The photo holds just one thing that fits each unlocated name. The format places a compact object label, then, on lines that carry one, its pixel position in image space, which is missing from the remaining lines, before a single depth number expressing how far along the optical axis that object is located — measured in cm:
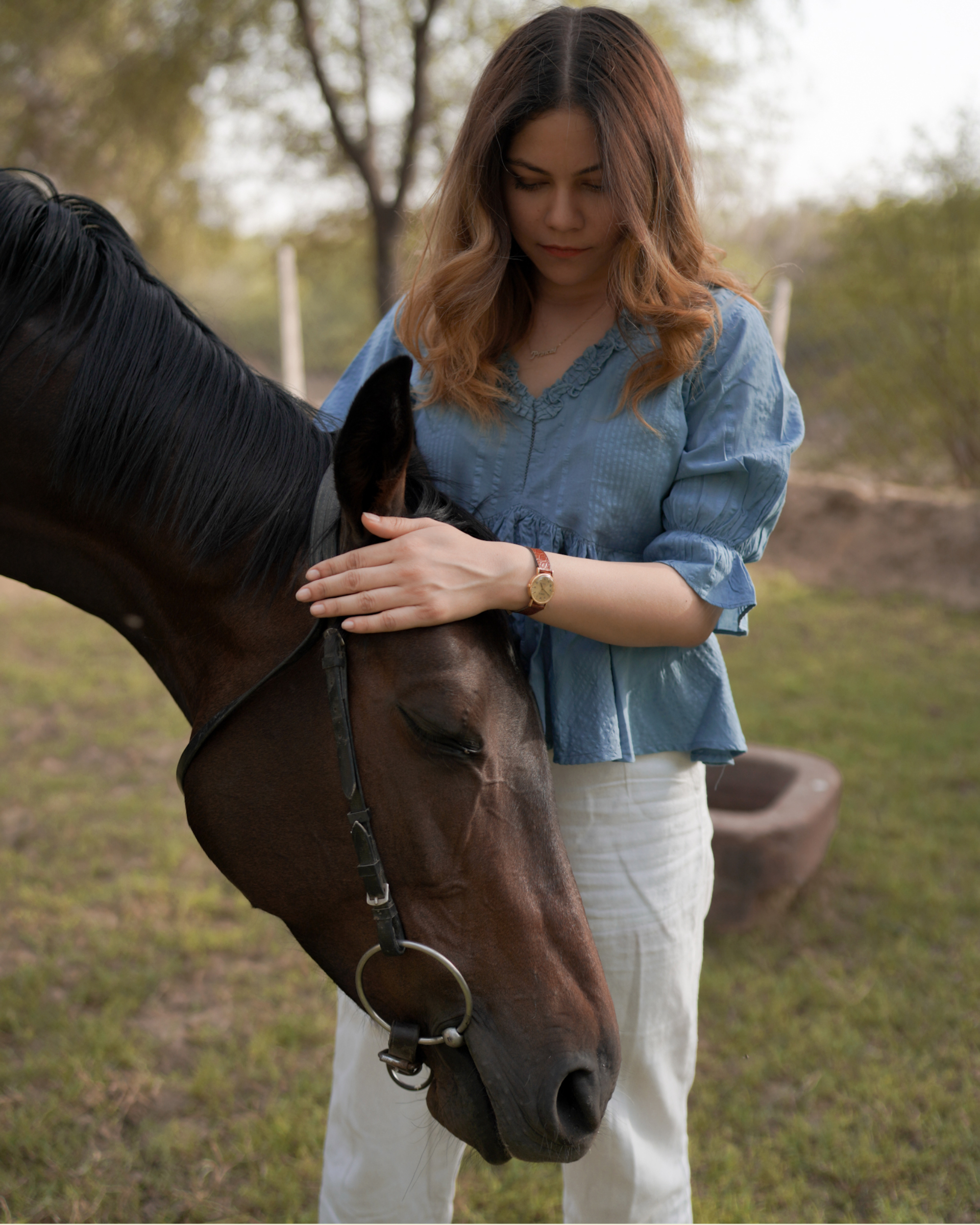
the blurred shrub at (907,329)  769
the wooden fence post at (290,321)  770
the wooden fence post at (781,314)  818
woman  127
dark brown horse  109
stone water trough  311
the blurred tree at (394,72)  884
